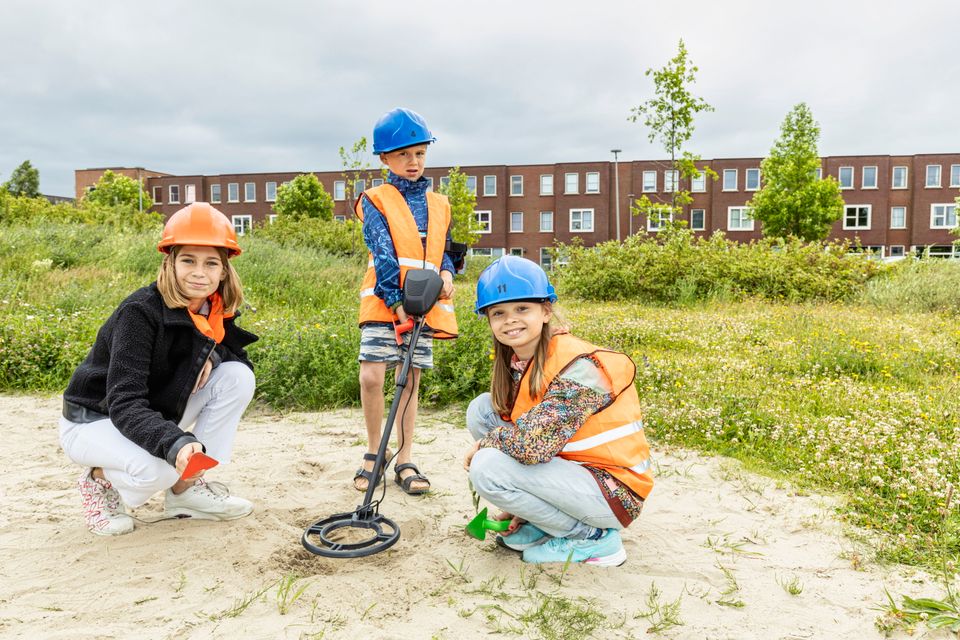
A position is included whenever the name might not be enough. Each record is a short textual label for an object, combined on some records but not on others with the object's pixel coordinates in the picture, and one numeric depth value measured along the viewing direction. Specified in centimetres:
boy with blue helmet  347
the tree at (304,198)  4088
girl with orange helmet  270
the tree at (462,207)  3391
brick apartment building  4200
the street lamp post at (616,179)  4410
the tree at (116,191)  4812
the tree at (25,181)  4475
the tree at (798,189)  2909
